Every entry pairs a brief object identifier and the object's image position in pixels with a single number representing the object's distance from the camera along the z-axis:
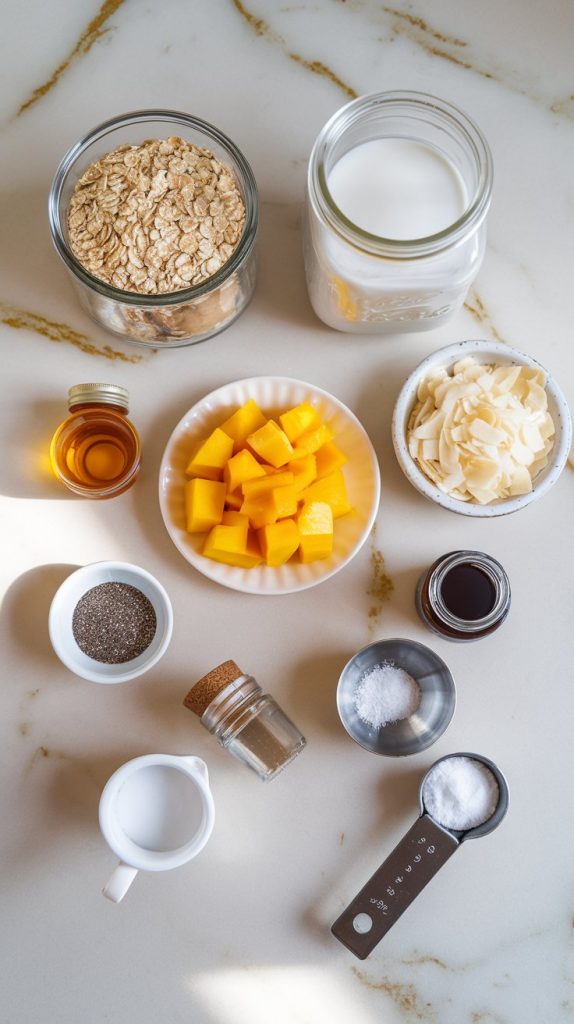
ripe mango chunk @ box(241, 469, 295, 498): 0.67
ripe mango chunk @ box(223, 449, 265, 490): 0.67
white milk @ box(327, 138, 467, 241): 0.63
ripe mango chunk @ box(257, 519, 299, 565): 0.66
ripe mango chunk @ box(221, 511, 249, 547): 0.67
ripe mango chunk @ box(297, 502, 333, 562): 0.66
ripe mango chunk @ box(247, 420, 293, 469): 0.66
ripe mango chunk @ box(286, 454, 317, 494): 0.67
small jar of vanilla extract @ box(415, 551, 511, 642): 0.67
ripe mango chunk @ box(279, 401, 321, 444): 0.67
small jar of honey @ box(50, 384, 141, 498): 0.66
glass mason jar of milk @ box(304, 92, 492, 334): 0.62
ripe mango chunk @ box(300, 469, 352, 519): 0.67
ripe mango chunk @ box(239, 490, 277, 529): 0.66
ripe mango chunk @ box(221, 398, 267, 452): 0.68
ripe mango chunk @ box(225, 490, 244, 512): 0.68
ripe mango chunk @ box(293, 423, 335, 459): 0.67
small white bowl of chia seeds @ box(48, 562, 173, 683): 0.67
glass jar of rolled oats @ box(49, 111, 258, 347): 0.64
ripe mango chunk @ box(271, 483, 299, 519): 0.66
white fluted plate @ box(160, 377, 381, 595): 0.68
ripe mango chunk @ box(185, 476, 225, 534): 0.67
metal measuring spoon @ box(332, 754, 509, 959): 0.66
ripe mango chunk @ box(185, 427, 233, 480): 0.67
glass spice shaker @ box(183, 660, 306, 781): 0.66
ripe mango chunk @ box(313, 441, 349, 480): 0.68
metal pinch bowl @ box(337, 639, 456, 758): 0.67
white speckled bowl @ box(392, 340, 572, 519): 0.66
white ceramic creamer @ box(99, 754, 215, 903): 0.64
